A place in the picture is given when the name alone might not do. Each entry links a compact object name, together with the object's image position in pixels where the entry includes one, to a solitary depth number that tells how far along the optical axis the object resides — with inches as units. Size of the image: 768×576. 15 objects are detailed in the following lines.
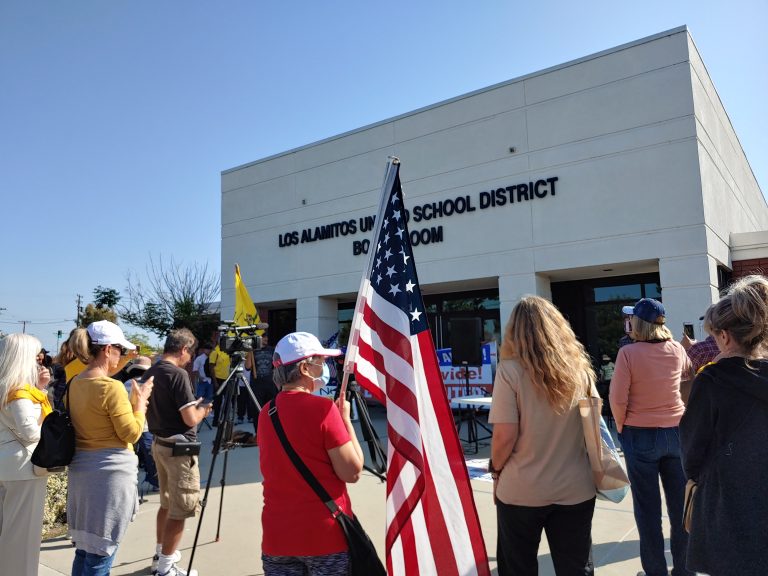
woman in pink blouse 138.6
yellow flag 314.2
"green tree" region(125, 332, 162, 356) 1393.0
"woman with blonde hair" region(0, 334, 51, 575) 129.5
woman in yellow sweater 121.0
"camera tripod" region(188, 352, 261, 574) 182.4
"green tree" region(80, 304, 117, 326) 1190.3
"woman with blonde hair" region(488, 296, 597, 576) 99.1
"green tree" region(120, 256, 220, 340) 890.7
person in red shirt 88.9
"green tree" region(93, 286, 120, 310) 1803.6
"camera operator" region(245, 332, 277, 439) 412.8
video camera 182.4
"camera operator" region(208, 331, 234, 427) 507.8
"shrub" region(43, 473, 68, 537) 210.2
